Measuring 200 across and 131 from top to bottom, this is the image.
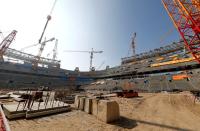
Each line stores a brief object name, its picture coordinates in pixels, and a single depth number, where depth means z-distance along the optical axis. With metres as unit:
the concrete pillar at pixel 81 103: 8.67
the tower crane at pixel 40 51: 25.41
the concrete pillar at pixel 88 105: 7.87
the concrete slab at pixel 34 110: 6.18
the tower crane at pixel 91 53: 85.57
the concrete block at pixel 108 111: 6.45
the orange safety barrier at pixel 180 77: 26.36
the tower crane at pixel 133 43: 71.79
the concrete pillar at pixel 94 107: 7.29
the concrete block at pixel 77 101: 9.37
